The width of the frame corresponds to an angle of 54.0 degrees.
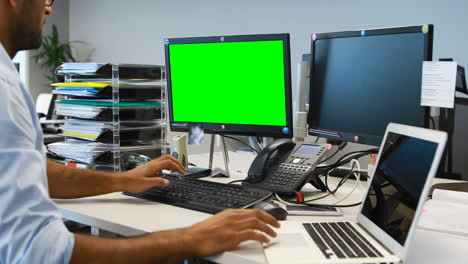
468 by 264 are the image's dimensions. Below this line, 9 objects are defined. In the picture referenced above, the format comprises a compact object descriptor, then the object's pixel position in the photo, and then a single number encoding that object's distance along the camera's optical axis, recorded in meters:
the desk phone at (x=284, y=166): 1.35
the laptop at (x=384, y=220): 0.84
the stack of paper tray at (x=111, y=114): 1.75
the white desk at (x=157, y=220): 0.90
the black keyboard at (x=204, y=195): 1.16
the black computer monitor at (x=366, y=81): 1.28
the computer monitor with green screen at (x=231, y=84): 1.47
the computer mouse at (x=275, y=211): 1.12
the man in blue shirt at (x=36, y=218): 0.73
